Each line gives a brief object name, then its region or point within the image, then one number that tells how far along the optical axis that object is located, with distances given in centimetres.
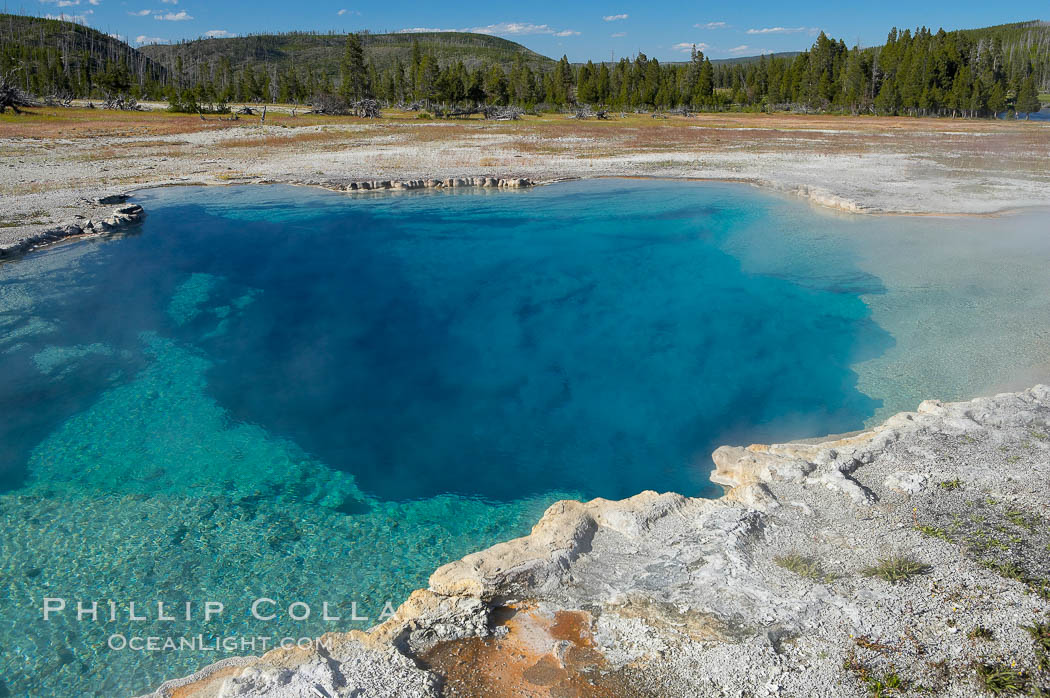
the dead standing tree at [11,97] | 4228
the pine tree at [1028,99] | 5631
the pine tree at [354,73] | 6038
